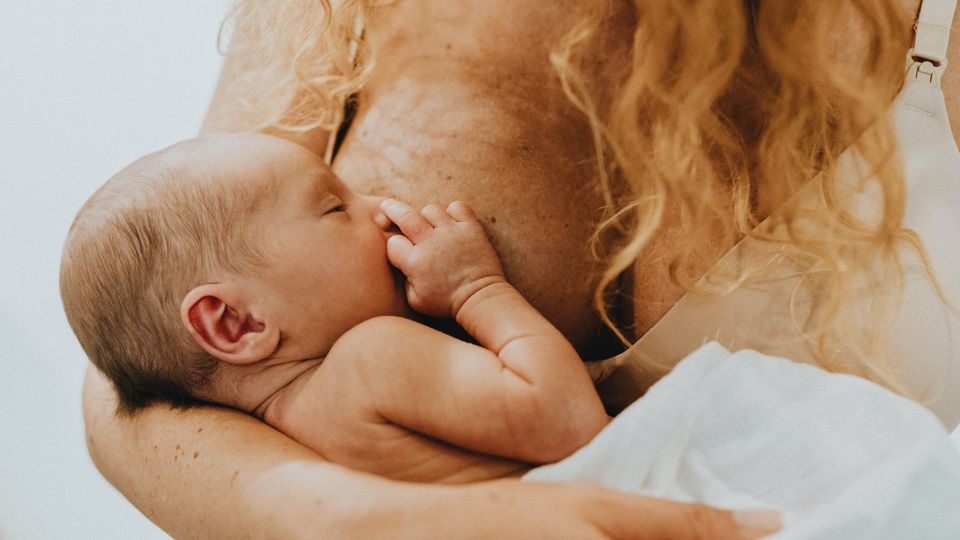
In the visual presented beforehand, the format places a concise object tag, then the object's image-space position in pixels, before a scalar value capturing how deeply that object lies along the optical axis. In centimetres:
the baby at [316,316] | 69
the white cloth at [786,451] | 54
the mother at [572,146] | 72
